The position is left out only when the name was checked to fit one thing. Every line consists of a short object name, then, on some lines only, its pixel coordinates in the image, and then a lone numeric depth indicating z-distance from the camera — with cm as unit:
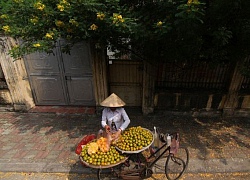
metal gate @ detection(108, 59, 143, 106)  552
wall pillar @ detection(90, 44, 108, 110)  509
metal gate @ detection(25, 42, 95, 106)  566
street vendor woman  333
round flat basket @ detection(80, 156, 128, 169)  271
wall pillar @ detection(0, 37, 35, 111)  531
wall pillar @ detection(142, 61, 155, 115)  521
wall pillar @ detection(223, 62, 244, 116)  511
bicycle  311
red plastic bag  353
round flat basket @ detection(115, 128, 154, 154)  285
